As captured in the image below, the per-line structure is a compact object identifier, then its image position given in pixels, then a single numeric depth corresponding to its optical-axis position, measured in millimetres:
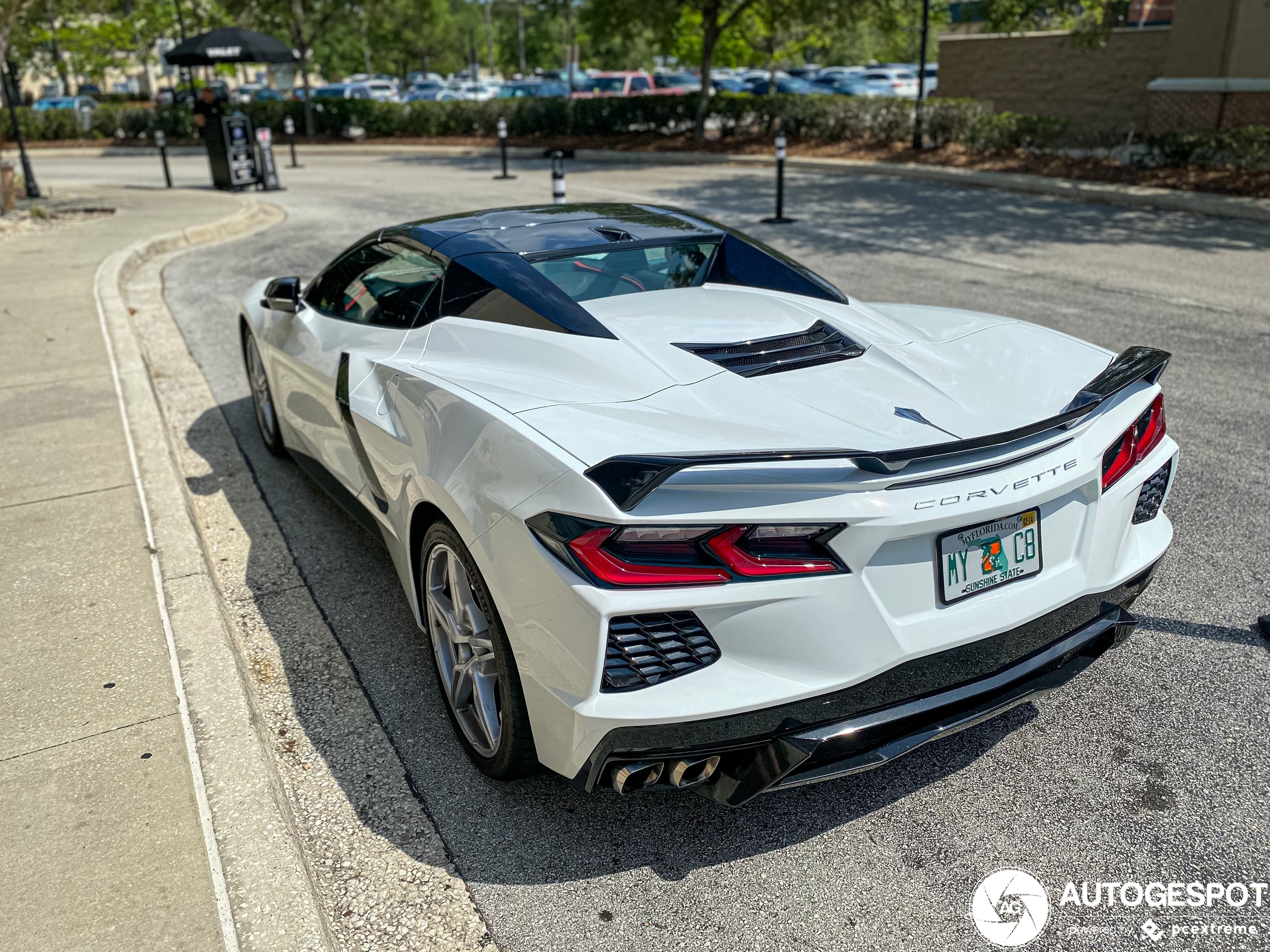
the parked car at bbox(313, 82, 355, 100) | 47438
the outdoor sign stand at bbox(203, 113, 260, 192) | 19344
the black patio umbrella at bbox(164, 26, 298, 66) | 20109
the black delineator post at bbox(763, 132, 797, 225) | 12844
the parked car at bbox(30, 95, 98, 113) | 46328
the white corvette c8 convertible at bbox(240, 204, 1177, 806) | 2348
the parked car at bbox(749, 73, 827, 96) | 40938
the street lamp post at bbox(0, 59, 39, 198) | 17656
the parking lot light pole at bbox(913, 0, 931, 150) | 20281
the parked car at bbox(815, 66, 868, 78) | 45281
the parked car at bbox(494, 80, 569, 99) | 39812
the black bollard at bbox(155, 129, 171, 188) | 19141
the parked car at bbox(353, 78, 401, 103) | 50406
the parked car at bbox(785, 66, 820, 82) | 47062
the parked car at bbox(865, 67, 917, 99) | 42000
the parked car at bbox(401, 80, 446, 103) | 49594
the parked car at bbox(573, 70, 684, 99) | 36906
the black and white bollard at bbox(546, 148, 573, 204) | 11648
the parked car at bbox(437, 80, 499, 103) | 49844
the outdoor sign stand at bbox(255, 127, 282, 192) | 19328
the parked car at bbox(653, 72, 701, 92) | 40000
